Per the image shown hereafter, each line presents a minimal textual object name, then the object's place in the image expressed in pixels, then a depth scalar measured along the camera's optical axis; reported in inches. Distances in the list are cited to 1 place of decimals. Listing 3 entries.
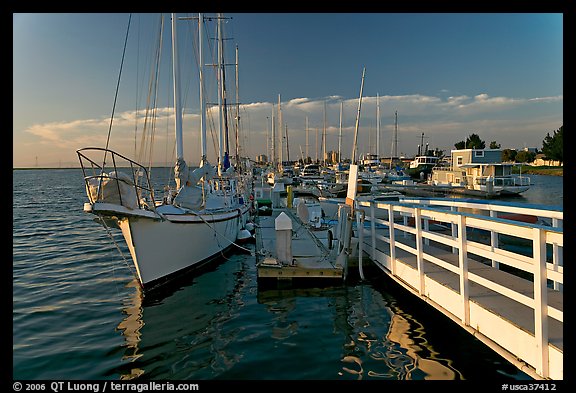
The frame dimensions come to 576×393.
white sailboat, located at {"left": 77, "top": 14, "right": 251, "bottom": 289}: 369.4
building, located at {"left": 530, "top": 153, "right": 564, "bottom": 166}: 4150.1
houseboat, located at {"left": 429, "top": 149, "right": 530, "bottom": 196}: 1624.0
